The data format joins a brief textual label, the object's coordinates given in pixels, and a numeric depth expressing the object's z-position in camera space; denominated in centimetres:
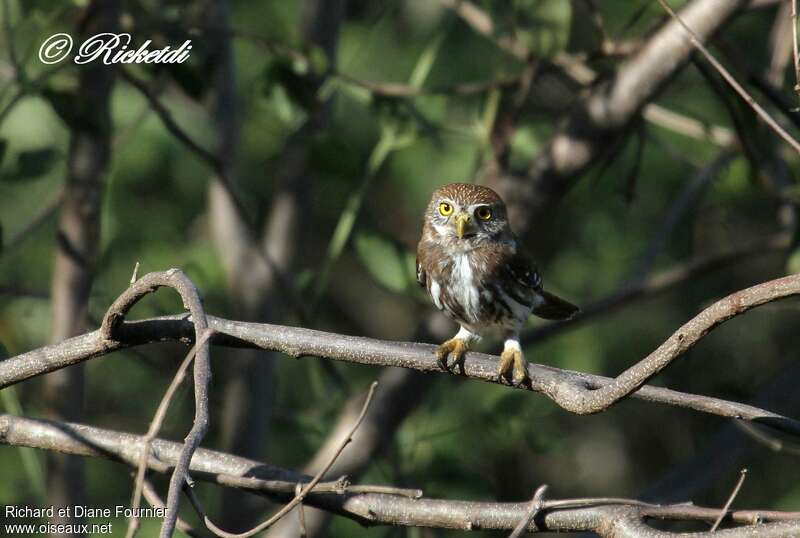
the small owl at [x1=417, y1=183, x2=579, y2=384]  929
